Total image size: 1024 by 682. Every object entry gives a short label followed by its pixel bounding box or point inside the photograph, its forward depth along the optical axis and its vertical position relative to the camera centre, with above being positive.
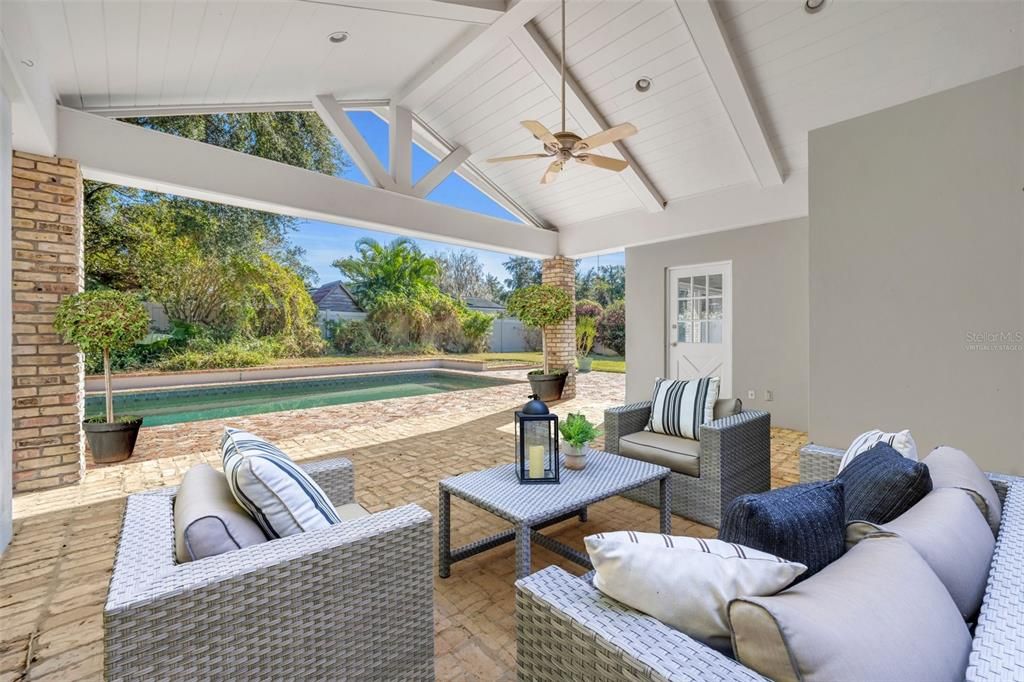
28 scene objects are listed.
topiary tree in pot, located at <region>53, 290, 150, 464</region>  3.39 +0.05
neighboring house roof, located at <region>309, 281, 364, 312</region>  14.23 +1.25
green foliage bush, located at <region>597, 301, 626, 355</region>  15.36 +0.33
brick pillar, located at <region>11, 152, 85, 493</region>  3.34 +0.10
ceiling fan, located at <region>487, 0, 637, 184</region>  3.16 +1.37
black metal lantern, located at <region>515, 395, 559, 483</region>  2.20 -0.49
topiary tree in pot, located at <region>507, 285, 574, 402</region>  6.73 +0.42
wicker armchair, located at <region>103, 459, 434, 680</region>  1.00 -0.64
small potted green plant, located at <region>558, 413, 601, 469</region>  2.34 -0.49
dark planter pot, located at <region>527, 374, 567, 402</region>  6.99 -0.69
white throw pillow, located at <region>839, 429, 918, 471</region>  1.67 -0.39
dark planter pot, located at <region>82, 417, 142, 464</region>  3.88 -0.84
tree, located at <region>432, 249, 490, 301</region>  18.22 +2.61
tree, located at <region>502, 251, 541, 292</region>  19.92 +2.89
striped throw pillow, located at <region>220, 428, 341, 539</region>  1.28 -0.43
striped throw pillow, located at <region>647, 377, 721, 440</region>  3.02 -0.45
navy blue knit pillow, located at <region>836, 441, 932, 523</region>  1.35 -0.44
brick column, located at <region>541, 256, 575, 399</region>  7.58 +0.08
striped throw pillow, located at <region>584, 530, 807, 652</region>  0.90 -0.47
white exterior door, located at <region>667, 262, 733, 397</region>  6.06 +0.21
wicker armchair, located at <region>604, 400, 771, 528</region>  2.66 -0.78
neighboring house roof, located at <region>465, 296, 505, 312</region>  17.61 +1.30
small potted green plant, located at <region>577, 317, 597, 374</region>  13.68 +0.06
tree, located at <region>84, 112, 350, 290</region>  8.65 +2.63
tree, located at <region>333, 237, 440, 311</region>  14.73 +2.16
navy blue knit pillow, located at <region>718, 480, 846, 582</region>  1.02 -0.41
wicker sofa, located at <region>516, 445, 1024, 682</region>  0.78 -0.56
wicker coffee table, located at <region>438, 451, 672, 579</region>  1.86 -0.68
